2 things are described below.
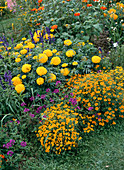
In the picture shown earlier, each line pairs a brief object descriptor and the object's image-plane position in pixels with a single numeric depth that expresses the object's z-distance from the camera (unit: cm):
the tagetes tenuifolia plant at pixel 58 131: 229
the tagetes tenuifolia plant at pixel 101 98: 271
